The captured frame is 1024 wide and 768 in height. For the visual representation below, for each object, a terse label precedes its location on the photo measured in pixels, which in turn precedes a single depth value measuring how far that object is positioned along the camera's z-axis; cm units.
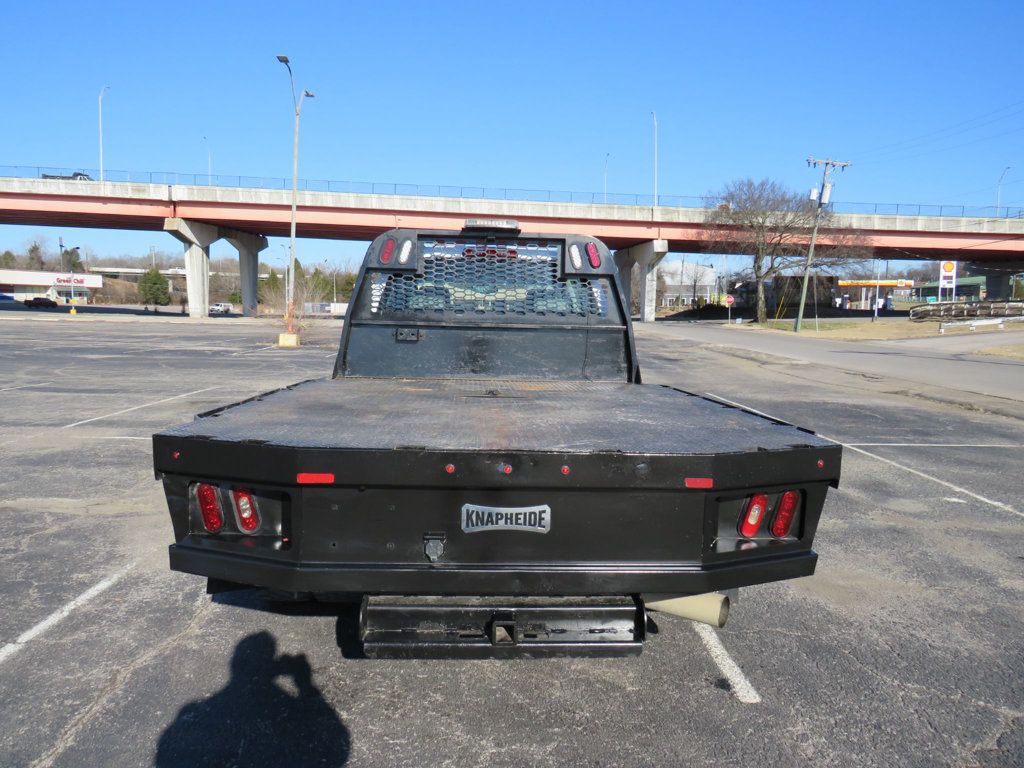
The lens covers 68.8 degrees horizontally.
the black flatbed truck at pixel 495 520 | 270
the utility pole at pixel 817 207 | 4556
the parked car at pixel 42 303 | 7290
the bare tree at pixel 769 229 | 5478
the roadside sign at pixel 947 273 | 5306
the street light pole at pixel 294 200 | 3308
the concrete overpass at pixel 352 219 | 4950
